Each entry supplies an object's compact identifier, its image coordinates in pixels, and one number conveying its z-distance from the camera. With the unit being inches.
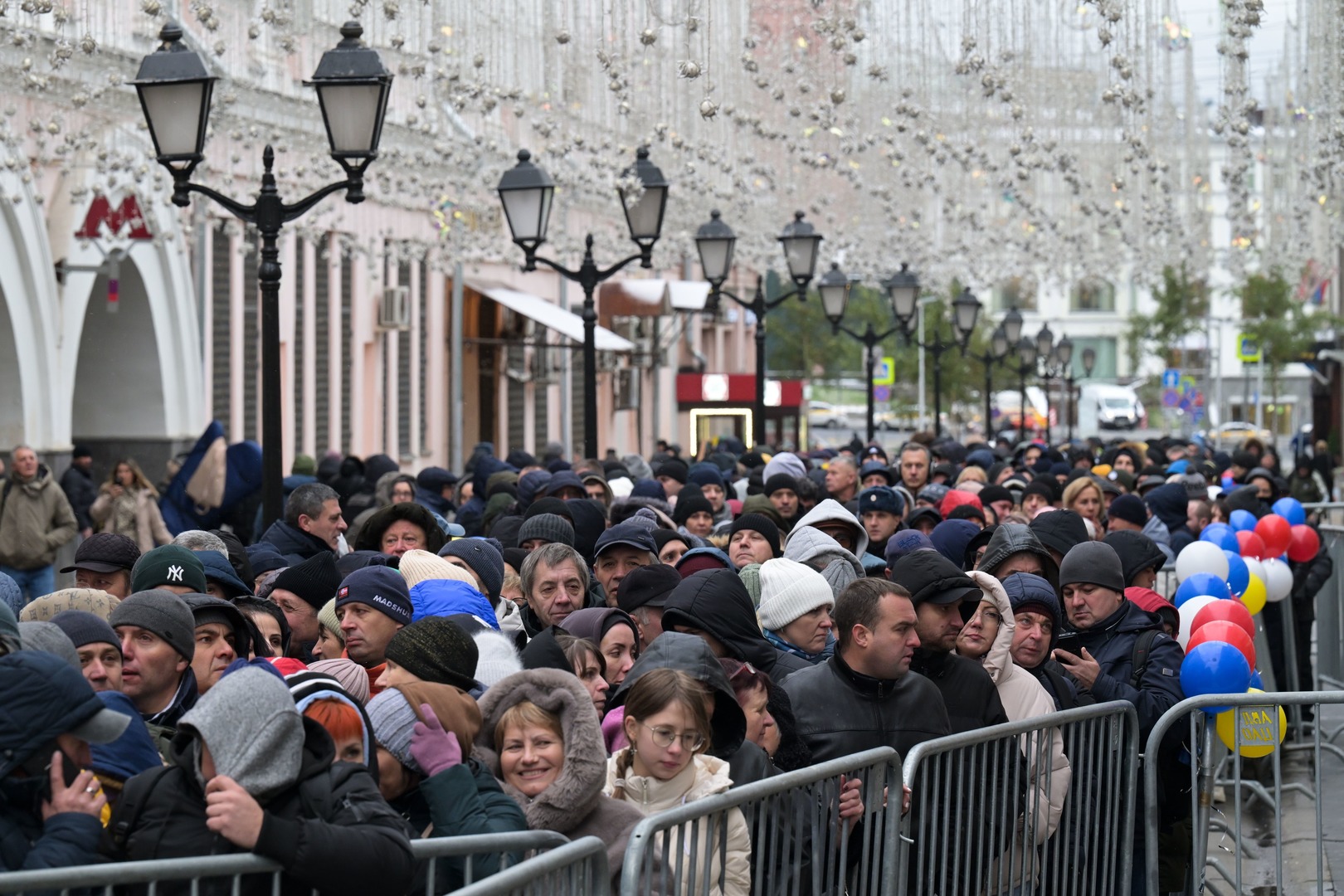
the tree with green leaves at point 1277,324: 2758.4
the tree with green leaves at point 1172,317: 2878.9
